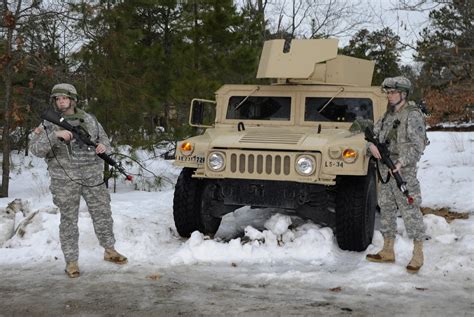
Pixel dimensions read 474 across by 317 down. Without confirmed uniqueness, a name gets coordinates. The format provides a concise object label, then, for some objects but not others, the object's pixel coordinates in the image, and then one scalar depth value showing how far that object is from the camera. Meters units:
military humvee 5.36
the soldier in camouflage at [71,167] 4.67
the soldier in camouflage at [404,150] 4.89
